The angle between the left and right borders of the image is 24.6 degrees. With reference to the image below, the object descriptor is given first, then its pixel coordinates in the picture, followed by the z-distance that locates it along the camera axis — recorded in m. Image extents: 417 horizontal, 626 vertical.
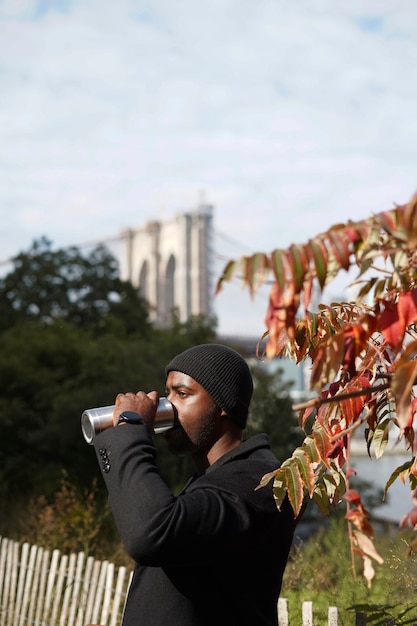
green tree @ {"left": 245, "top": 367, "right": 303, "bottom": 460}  13.55
